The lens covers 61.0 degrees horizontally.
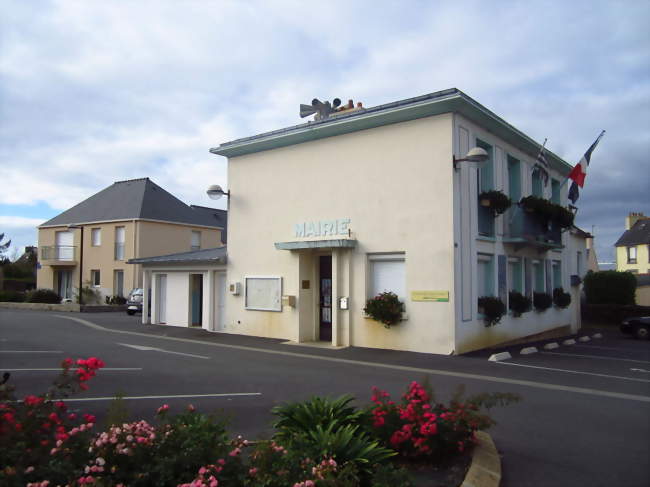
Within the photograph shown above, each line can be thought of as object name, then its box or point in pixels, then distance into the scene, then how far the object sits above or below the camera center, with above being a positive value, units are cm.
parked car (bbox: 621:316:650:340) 2031 -163
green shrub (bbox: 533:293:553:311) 1852 -61
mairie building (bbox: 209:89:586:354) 1370 +153
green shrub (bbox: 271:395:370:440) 522 -129
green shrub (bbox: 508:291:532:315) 1653 -58
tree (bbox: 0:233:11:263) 7734 +509
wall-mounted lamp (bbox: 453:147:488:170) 1268 +293
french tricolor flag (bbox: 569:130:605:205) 1753 +365
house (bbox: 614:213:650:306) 5538 +384
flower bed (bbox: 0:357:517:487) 377 -128
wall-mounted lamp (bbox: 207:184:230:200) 1736 +286
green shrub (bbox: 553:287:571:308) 2031 -56
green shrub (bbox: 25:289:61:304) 3394 -93
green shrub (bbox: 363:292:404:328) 1389 -67
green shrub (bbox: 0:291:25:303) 3516 -96
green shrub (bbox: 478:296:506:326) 1461 -67
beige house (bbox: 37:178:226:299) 3556 +319
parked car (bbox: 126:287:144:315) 2780 -101
